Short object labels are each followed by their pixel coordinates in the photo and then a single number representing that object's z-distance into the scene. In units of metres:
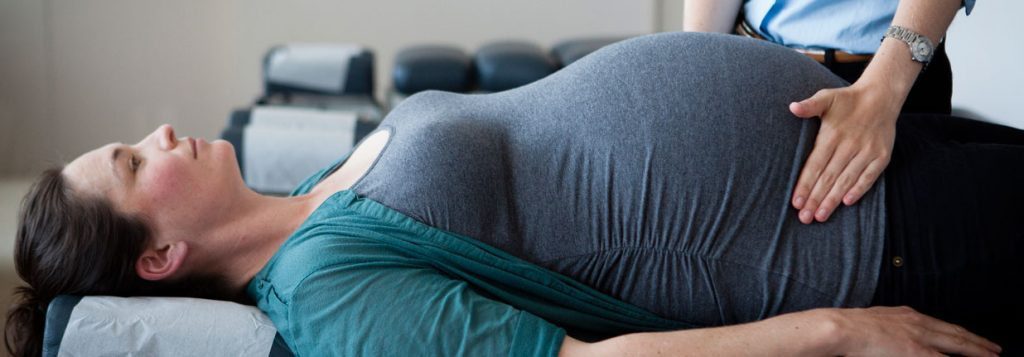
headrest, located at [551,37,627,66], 2.89
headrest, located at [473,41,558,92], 2.85
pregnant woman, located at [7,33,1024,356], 1.03
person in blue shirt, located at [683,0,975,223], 1.09
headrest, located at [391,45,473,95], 2.81
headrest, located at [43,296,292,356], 1.16
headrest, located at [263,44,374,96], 2.80
